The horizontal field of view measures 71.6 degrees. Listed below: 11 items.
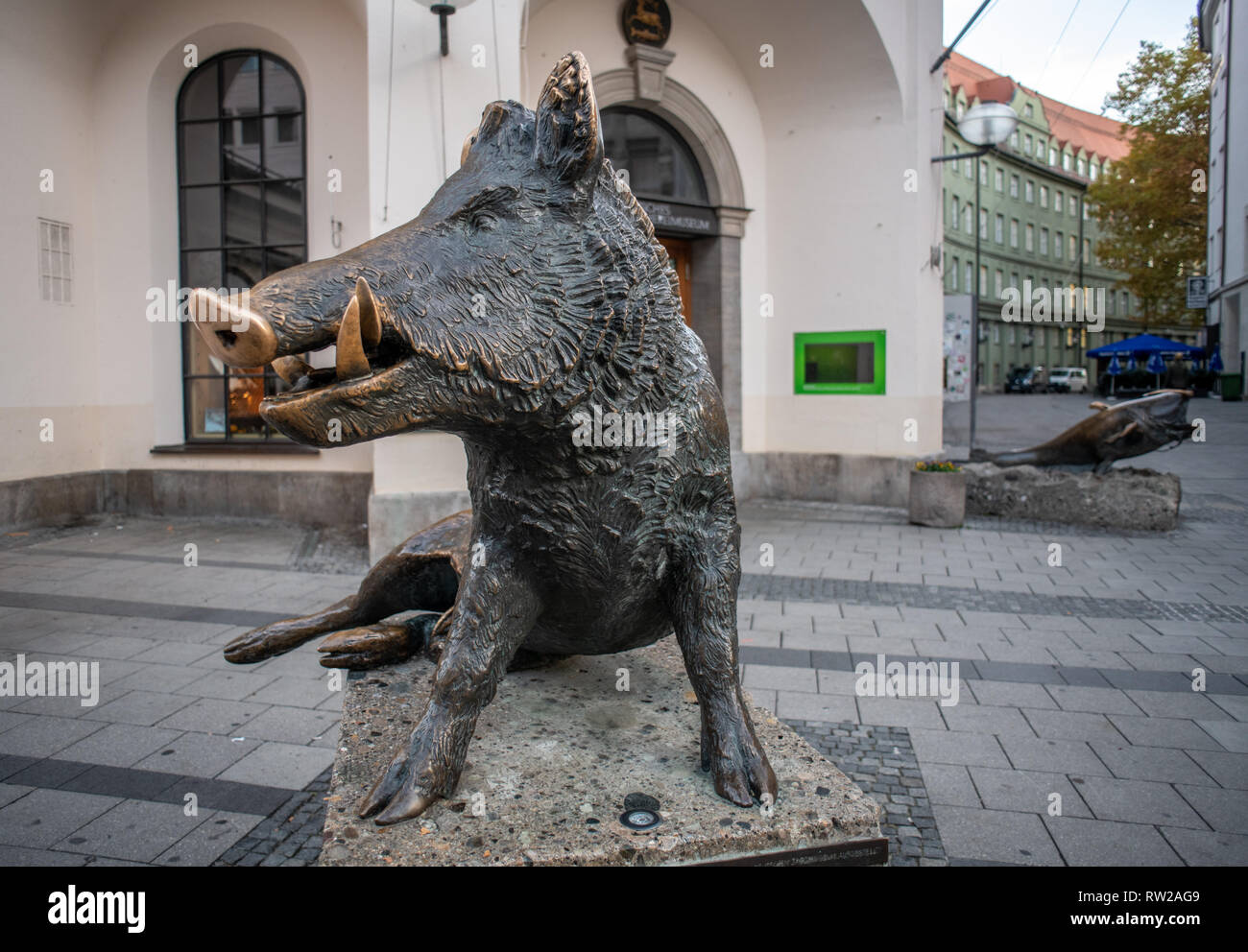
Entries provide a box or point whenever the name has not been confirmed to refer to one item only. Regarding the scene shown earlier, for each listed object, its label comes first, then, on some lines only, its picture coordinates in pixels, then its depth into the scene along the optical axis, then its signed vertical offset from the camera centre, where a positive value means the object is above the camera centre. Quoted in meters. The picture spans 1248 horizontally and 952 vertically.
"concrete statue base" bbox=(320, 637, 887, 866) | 1.61 -0.76
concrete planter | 8.55 -0.72
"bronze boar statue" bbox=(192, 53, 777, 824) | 1.35 +0.05
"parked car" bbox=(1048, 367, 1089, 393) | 42.28 +2.14
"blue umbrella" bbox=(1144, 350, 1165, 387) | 30.97 +2.12
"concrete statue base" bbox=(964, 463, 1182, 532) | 8.30 -0.71
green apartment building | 41.94 +10.85
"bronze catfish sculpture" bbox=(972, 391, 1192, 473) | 8.55 -0.04
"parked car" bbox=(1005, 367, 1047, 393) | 42.09 +2.18
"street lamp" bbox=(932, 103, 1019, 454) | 9.98 +3.50
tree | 26.11 +8.30
